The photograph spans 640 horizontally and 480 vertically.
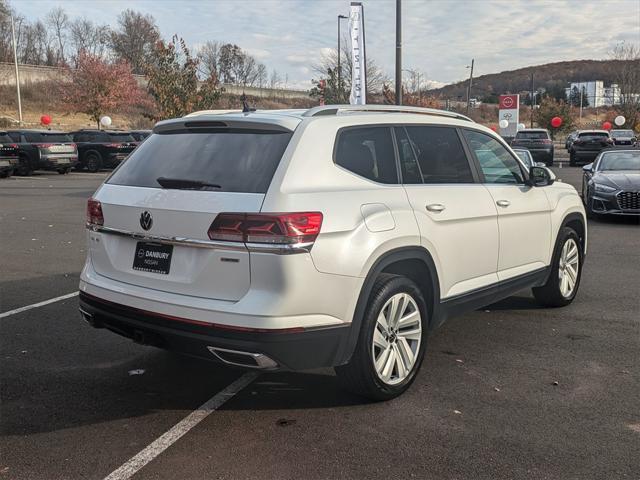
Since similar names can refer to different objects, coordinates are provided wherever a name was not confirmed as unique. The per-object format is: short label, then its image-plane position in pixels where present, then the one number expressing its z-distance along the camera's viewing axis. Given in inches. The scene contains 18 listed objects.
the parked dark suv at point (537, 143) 1143.0
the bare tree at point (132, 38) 3735.2
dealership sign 1491.1
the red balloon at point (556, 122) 2215.6
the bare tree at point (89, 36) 3779.5
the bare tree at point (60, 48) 3759.8
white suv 129.7
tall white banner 745.0
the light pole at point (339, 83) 1066.2
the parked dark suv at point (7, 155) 881.5
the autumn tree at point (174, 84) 1119.0
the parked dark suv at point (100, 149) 1051.9
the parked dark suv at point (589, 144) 1175.4
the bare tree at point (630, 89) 2333.5
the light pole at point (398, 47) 688.4
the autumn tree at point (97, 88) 1963.6
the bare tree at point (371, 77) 1425.9
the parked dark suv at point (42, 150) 924.6
